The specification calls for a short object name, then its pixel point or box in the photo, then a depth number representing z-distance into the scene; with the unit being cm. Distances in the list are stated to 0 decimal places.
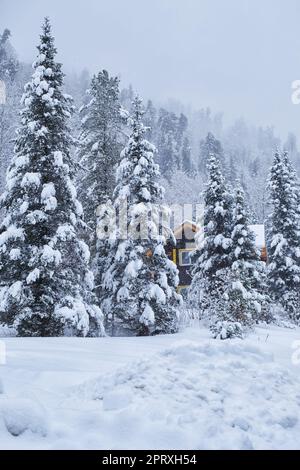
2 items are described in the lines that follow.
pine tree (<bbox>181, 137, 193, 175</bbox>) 11962
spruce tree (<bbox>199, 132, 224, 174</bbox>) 11919
